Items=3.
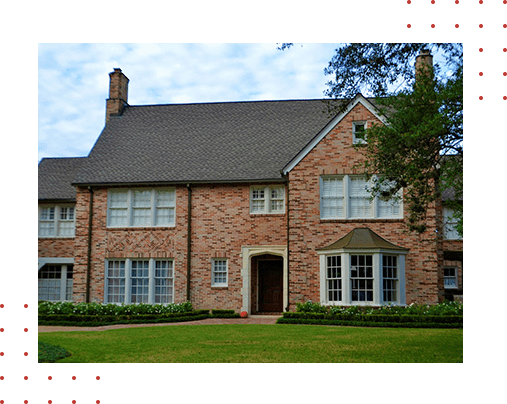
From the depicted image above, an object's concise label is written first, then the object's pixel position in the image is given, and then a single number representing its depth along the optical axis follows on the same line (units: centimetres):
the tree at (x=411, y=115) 1044
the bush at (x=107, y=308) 2005
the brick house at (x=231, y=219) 2006
